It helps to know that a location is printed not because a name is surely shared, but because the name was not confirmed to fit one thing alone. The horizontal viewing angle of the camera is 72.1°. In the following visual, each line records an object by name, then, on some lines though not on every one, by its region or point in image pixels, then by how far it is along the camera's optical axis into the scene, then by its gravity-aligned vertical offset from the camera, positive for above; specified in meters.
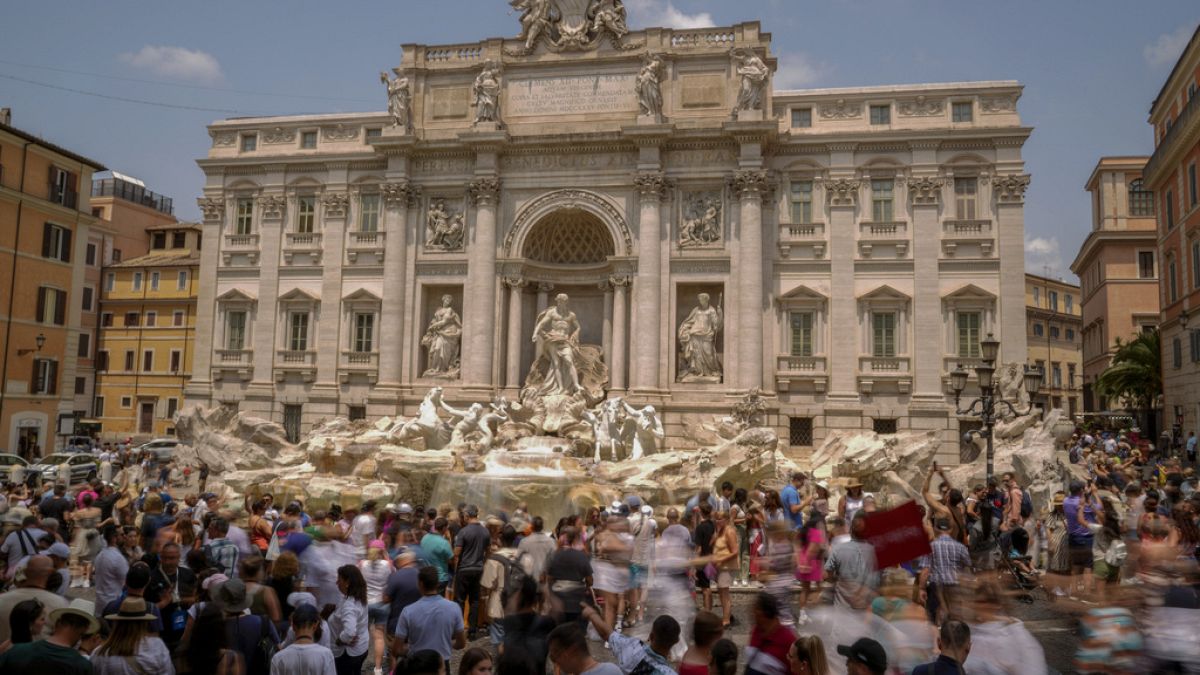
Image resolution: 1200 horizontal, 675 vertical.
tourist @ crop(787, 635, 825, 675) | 5.55 -1.68
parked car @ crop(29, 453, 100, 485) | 27.73 -2.53
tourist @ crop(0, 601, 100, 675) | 5.26 -1.68
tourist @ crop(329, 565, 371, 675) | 7.47 -2.03
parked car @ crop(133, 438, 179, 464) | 33.00 -2.35
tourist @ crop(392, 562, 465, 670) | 7.07 -1.91
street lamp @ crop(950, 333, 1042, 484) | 16.81 +0.67
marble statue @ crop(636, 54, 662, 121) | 29.44 +11.20
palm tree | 36.62 +2.01
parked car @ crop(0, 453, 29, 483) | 27.20 -2.40
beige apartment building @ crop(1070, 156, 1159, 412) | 46.84 +9.23
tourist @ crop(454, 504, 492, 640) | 10.50 -2.00
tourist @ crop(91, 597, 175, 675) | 5.73 -1.78
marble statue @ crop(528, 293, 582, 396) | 28.31 +1.99
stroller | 13.55 -2.58
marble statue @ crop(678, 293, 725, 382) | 29.06 +2.29
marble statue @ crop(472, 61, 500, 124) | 30.75 +11.41
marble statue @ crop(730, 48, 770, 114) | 28.80 +11.32
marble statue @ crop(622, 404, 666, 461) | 24.83 -0.73
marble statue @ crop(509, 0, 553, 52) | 31.28 +14.55
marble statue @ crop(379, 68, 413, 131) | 31.73 +11.46
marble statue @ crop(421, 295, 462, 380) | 31.02 +2.25
